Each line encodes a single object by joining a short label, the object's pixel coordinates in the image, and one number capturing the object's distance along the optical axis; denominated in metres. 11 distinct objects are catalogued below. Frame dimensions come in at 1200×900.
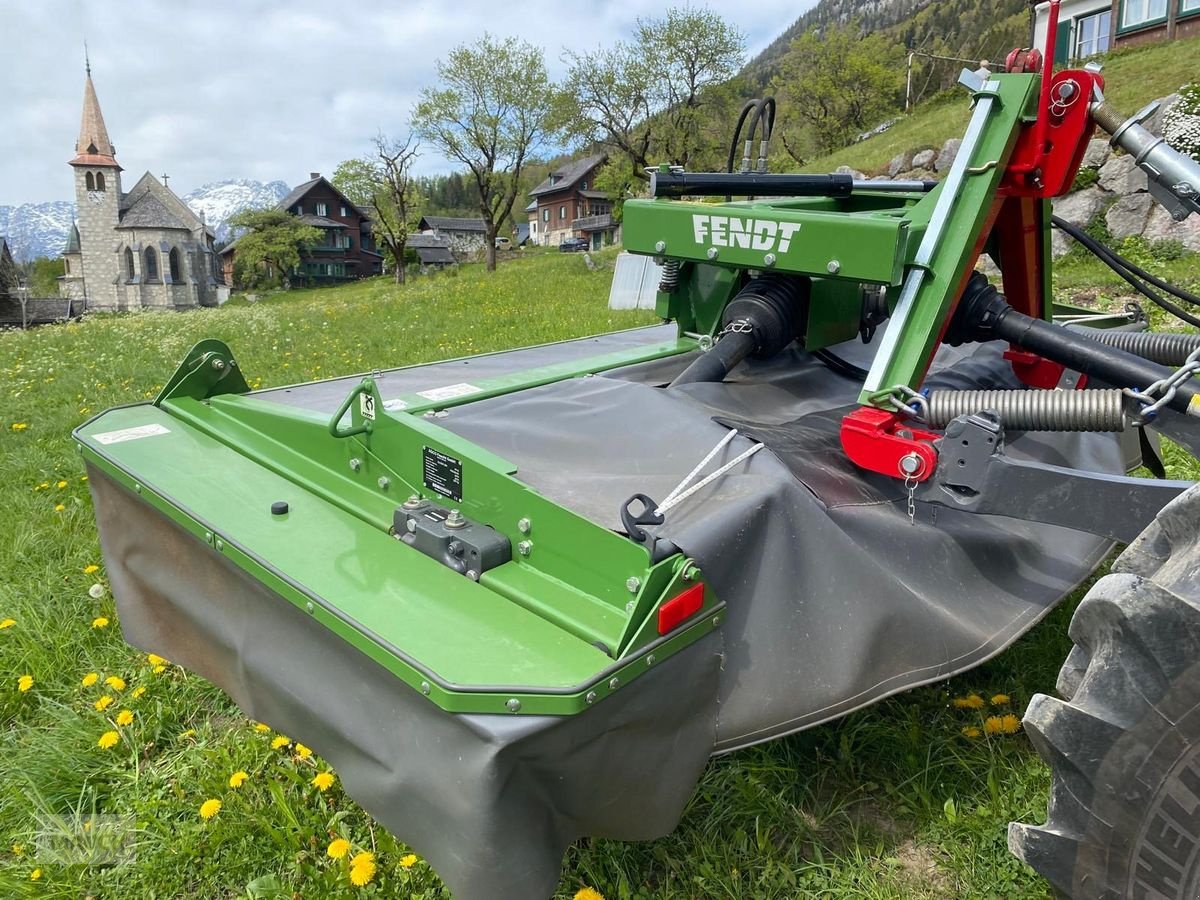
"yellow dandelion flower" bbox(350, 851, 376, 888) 1.94
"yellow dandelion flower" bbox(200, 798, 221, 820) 2.15
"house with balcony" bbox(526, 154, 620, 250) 63.59
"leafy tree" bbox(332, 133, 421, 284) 41.06
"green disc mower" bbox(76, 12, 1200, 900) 1.49
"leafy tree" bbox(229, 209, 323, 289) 56.31
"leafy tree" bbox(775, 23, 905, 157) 40.69
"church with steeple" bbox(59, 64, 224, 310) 54.59
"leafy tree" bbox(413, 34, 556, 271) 33.03
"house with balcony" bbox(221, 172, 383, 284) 62.10
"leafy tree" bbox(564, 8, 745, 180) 31.67
